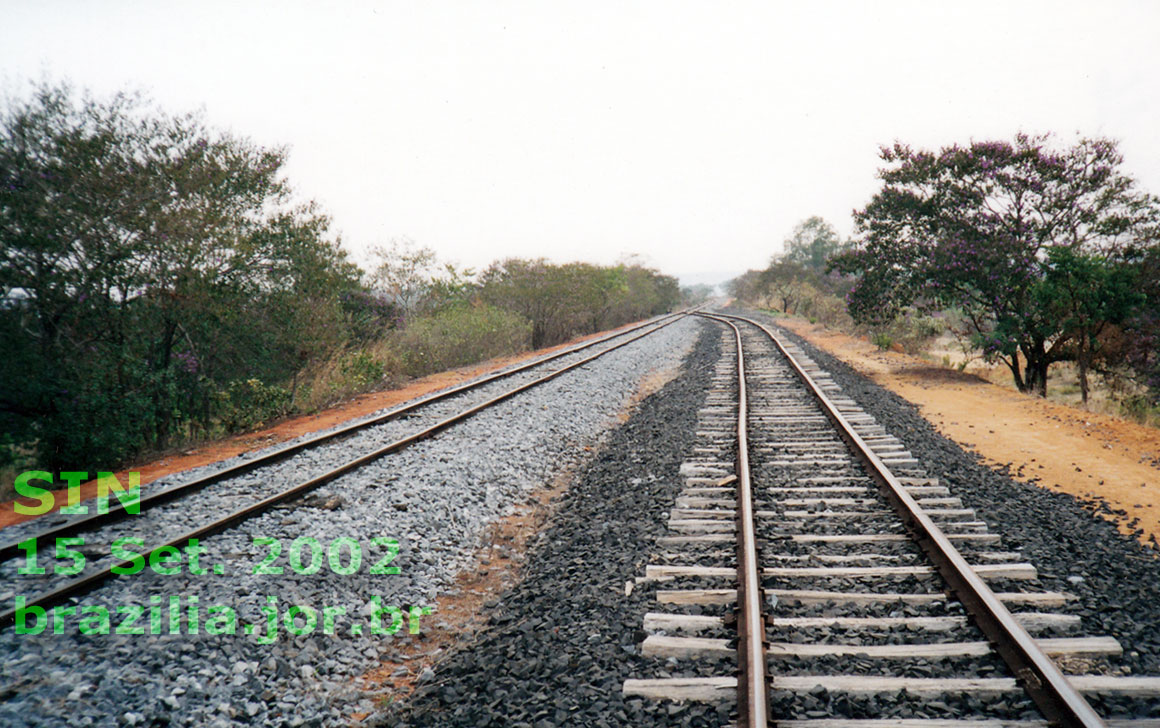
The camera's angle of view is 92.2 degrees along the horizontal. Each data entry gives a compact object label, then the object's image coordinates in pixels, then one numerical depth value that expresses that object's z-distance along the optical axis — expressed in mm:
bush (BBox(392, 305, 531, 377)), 16250
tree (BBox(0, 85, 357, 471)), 8211
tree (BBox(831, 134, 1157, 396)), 11547
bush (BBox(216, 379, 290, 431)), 9344
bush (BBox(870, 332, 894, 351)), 18250
